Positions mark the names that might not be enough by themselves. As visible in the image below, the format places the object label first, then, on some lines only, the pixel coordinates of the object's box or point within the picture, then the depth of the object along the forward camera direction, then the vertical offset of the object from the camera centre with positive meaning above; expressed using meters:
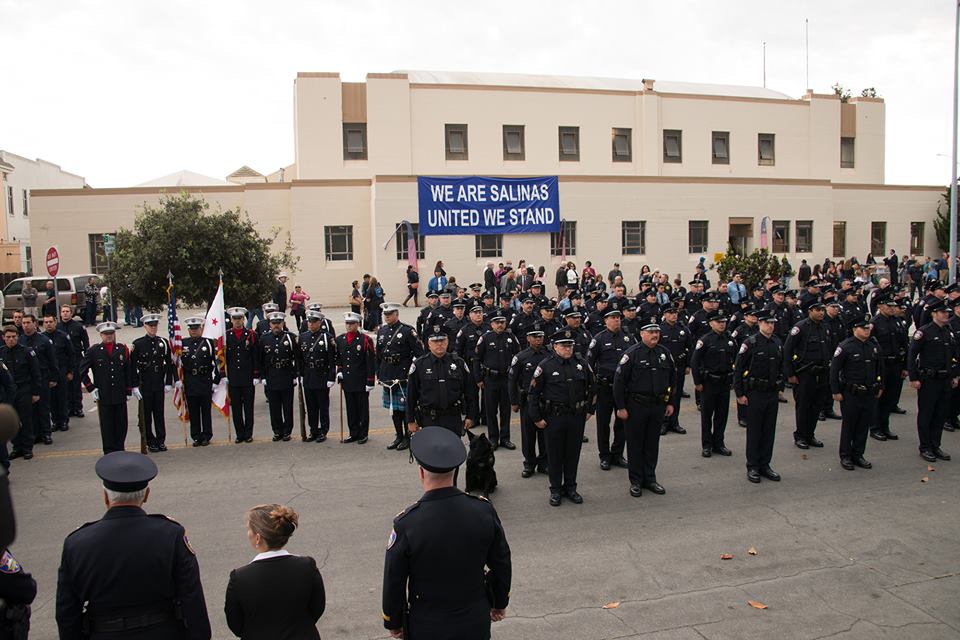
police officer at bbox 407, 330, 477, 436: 9.02 -1.50
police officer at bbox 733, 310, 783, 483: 9.21 -1.64
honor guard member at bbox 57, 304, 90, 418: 13.58 -1.30
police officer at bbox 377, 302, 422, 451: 11.23 -1.45
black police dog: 8.21 -2.24
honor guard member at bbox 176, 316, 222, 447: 11.34 -1.67
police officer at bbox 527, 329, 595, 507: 8.45 -1.65
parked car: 26.70 -0.58
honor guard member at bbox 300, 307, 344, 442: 11.66 -1.65
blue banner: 30.61 +2.73
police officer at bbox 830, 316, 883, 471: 9.53 -1.65
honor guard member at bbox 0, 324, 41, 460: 10.67 -1.51
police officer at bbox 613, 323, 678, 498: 8.84 -1.65
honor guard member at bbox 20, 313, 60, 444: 11.41 -1.49
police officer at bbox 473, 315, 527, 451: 11.16 -1.60
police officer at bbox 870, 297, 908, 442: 11.73 -1.30
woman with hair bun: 3.54 -1.55
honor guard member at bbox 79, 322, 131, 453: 10.66 -1.64
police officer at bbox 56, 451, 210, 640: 3.58 -1.51
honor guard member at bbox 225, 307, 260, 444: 11.73 -1.67
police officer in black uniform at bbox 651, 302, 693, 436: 12.85 -1.30
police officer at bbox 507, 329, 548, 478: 9.57 -1.63
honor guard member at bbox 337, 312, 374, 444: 11.51 -1.68
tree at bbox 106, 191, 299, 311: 15.90 +0.34
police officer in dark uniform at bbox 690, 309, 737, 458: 10.42 -1.69
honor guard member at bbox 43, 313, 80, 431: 12.23 -1.61
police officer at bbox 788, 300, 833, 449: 10.59 -1.57
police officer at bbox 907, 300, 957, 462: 10.09 -1.58
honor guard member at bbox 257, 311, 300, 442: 11.64 -1.65
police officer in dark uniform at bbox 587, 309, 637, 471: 9.98 -1.50
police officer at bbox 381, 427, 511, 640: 3.80 -1.52
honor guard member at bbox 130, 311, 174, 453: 11.11 -1.61
